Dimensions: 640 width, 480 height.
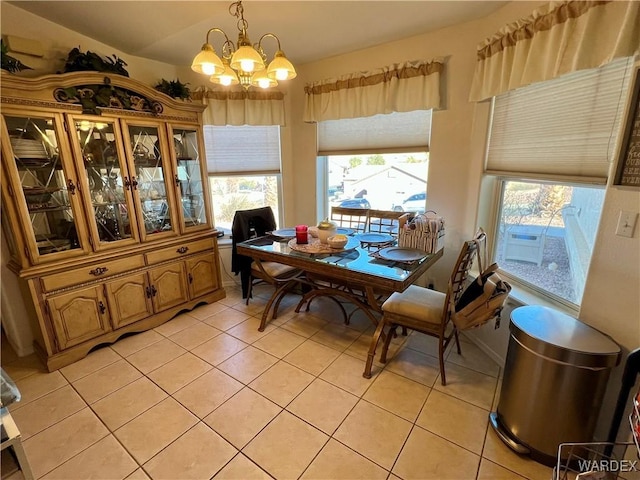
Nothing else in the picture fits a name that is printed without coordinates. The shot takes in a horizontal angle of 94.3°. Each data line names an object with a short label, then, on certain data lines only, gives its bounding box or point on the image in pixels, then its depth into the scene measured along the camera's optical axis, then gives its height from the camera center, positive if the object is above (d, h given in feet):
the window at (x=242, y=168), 10.83 +0.09
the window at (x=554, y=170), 5.08 -0.08
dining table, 6.07 -2.04
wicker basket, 7.15 -1.57
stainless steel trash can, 4.20 -3.14
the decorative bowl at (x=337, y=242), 7.32 -1.75
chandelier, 5.09 +1.88
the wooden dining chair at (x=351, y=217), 9.84 -1.61
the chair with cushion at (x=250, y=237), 9.18 -2.28
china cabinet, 6.41 -0.77
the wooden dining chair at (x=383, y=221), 9.21 -1.64
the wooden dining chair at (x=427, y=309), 5.85 -2.98
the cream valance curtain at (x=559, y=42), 4.39 +2.09
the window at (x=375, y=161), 9.04 +0.24
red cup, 7.88 -1.71
